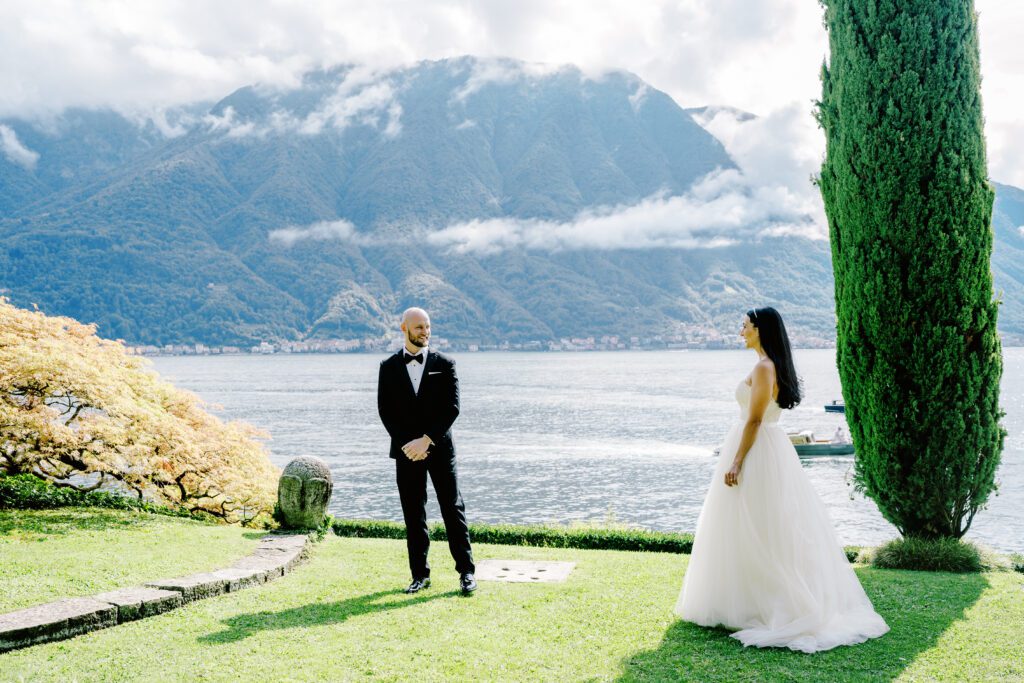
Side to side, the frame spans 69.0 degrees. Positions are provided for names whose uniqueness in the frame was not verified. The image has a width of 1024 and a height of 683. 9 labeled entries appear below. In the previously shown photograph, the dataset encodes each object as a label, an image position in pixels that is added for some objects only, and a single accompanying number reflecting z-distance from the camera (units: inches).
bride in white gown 220.2
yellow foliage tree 402.6
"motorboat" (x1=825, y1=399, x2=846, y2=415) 2941.4
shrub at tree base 333.4
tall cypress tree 332.8
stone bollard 378.0
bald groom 262.1
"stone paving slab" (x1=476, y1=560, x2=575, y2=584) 304.8
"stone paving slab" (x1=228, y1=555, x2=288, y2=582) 293.4
